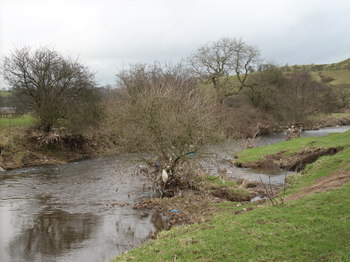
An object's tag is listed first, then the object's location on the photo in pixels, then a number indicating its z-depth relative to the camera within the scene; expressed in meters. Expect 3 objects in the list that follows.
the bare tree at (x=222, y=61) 51.22
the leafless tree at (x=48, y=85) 33.56
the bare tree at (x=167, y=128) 17.00
